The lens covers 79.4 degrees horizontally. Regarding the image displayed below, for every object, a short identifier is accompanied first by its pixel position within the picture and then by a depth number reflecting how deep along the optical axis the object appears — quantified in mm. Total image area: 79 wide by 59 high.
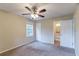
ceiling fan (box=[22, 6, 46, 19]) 1486
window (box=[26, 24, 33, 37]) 2770
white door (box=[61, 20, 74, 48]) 2250
